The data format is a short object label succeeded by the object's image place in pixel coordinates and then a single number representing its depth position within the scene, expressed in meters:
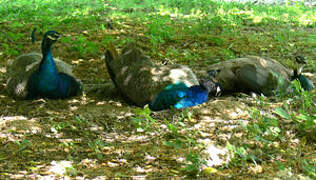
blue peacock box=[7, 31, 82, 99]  9.50
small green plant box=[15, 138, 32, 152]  6.18
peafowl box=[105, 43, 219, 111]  8.42
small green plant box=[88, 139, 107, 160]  5.96
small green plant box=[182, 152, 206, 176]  4.93
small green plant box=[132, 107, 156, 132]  6.21
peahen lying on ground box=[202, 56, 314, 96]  9.65
